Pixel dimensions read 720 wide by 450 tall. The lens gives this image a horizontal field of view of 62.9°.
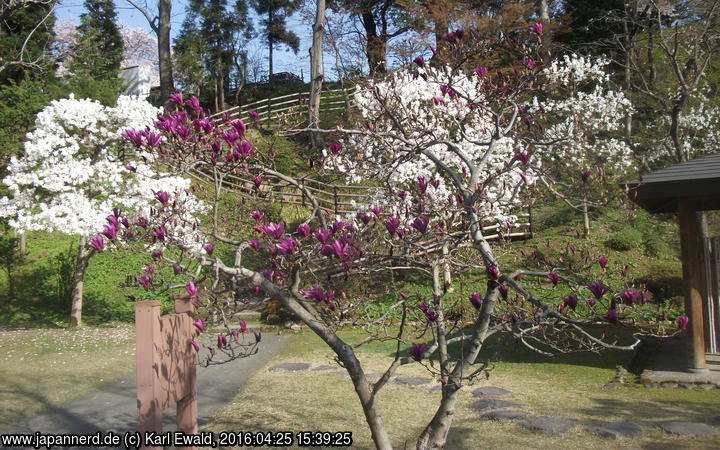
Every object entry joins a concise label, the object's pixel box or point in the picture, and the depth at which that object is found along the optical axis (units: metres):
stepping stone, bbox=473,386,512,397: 6.74
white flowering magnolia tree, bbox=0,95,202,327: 10.45
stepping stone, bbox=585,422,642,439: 5.02
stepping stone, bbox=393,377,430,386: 7.45
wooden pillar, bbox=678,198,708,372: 7.26
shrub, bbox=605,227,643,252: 15.63
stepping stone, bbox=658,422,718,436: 5.03
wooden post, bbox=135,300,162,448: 4.15
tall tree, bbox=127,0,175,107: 19.45
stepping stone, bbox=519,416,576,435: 5.23
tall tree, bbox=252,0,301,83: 32.41
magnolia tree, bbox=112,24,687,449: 3.43
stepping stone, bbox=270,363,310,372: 8.51
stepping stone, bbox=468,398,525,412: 6.13
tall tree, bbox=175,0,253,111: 29.80
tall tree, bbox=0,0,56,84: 19.67
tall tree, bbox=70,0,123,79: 22.11
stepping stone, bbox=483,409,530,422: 5.71
